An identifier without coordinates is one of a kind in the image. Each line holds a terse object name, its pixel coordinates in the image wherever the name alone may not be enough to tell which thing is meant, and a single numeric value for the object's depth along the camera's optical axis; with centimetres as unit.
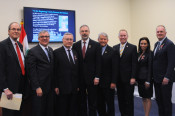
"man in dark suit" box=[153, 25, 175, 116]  299
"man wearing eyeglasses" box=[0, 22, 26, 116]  245
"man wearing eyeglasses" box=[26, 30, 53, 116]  264
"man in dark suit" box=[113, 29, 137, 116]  327
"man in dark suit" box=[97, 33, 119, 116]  320
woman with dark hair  335
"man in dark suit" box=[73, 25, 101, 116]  307
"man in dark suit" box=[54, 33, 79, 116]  293
